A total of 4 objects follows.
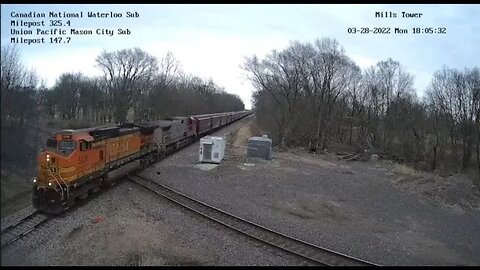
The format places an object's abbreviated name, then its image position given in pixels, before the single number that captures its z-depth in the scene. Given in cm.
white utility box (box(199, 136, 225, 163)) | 2938
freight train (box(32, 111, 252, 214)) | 1507
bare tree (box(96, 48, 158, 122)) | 6481
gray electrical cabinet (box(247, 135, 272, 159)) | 3400
